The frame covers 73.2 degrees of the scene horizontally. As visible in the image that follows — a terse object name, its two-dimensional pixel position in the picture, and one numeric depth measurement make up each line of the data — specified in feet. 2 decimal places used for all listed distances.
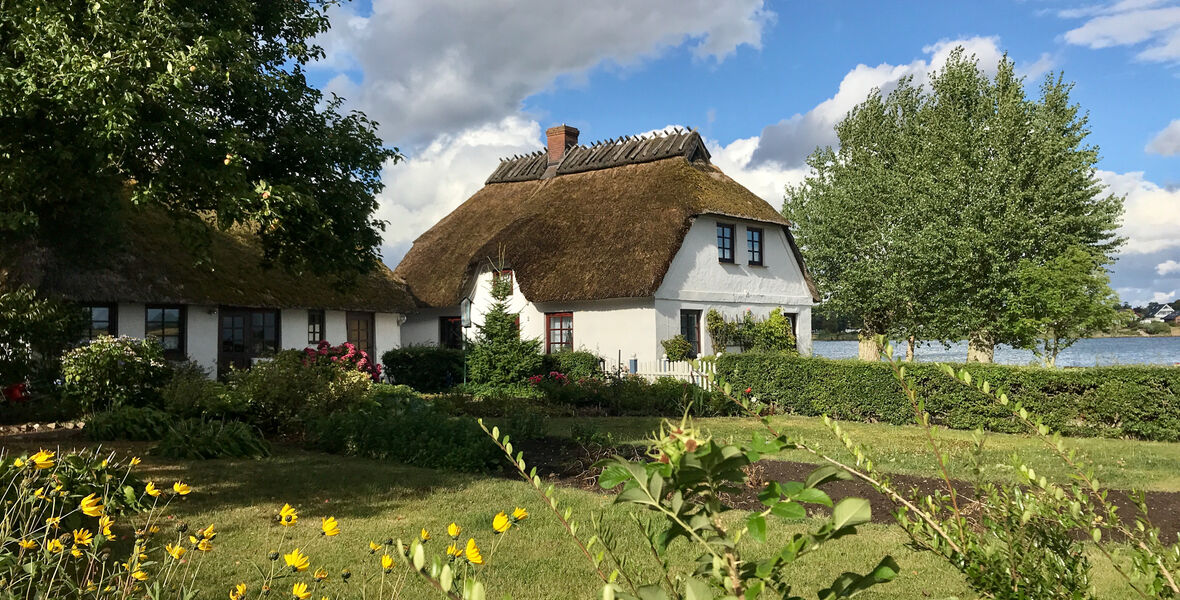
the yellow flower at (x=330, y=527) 9.94
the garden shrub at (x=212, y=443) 32.27
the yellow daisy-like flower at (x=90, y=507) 9.80
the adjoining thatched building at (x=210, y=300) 57.82
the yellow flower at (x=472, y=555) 7.90
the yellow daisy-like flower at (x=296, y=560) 9.00
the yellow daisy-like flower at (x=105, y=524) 10.09
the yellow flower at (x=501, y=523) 8.95
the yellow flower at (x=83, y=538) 9.99
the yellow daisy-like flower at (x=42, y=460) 10.71
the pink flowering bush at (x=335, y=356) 44.62
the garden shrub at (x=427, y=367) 74.49
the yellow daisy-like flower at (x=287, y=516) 10.63
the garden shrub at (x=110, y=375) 44.16
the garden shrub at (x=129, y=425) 36.70
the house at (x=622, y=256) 72.54
